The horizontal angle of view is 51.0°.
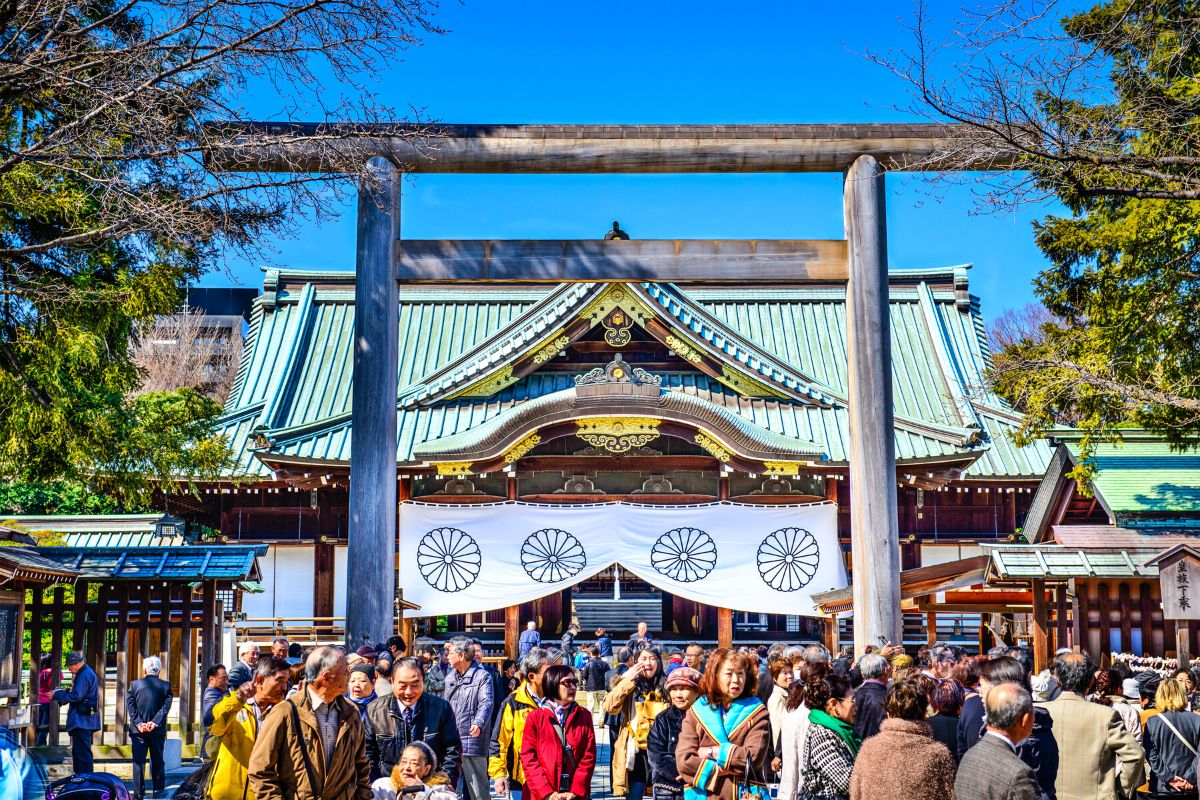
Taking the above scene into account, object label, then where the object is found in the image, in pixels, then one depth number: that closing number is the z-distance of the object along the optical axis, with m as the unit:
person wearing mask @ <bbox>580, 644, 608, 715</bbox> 16.50
